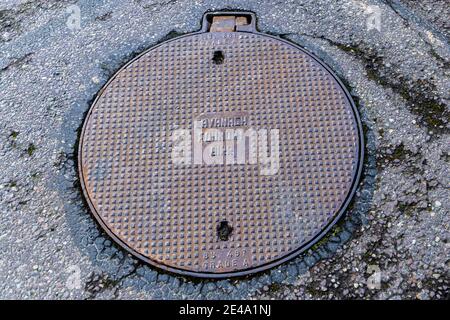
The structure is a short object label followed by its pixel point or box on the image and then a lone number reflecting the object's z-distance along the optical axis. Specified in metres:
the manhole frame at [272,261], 2.14
